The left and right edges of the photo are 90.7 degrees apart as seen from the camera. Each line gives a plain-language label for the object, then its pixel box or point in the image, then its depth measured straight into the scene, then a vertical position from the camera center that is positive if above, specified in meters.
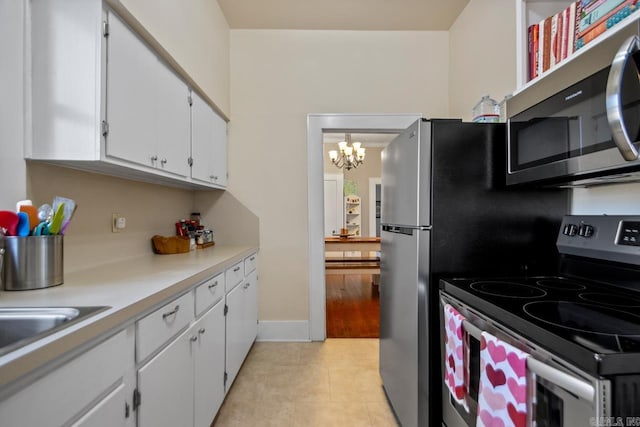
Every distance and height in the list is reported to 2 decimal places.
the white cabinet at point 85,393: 0.62 -0.41
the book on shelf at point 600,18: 0.90 +0.60
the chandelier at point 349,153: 4.94 +1.03
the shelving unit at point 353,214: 7.19 +0.02
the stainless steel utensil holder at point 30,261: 1.06 -0.16
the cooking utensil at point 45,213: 1.13 +0.01
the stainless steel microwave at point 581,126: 0.72 +0.28
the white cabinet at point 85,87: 1.22 +0.51
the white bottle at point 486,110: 1.54 +0.56
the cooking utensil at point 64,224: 1.15 -0.03
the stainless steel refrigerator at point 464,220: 1.41 -0.02
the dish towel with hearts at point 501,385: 0.79 -0.45
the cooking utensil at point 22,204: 1.10 +0.04
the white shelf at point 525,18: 1.32 +0.83
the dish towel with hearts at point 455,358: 1.12 -0.52
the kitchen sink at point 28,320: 0.85 -0.28
